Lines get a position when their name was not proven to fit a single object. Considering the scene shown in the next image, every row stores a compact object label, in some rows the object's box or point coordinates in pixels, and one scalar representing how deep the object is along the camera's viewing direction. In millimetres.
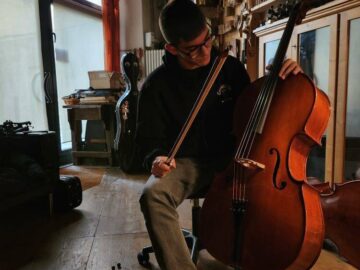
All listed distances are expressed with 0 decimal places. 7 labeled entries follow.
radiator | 4129
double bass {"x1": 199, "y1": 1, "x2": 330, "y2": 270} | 950
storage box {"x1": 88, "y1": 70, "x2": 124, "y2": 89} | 3486
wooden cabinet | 1489
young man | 1124
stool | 1460
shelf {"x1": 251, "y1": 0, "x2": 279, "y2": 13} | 2072
